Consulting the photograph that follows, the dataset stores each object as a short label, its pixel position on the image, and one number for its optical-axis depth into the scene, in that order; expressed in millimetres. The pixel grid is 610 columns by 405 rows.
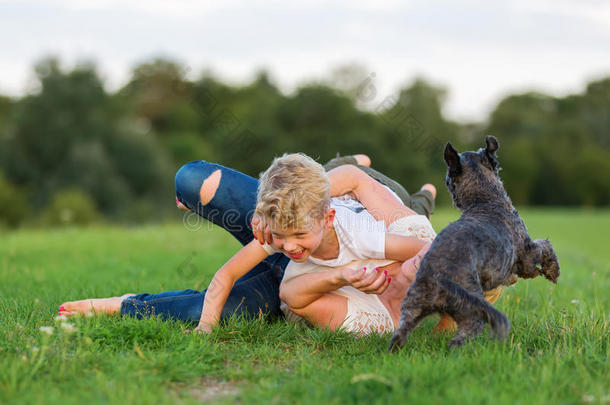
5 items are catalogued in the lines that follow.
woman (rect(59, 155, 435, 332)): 3760
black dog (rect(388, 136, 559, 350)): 2668
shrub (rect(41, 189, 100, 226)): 20016
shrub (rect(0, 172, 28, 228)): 26625
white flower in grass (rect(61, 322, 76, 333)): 2724
